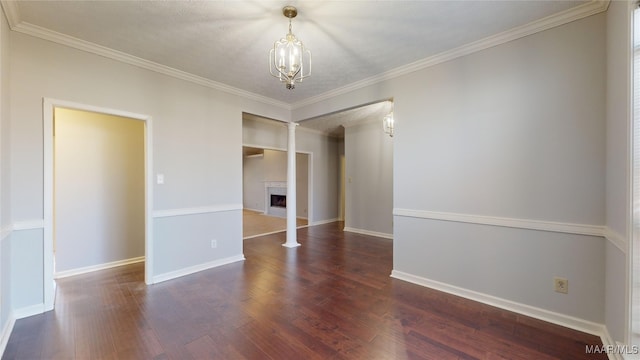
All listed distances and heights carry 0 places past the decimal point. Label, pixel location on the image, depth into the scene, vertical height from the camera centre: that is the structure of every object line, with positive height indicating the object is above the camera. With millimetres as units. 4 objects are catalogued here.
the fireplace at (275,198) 8789 -729
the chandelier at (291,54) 1988 +1013
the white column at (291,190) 4809 -236
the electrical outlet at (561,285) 2156 -932
